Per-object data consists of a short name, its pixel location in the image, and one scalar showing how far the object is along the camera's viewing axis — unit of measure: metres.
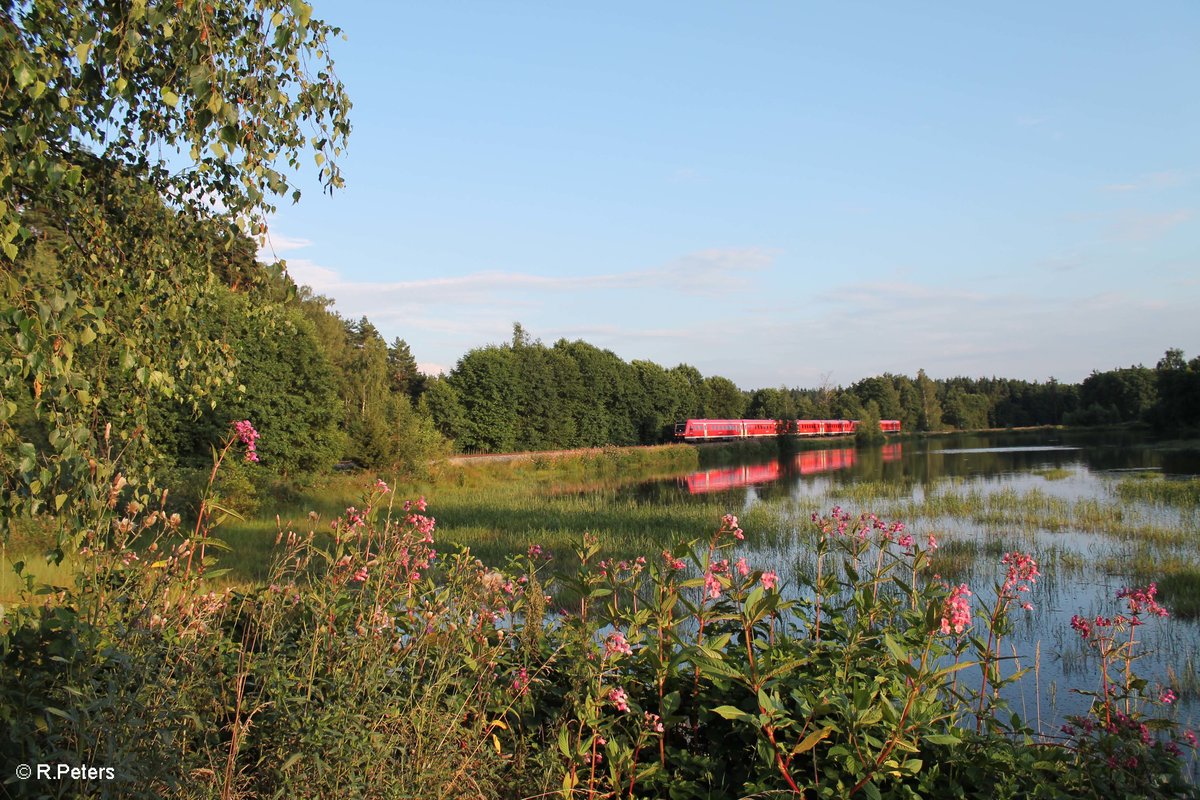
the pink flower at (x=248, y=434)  2.75
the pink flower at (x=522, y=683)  2.54
